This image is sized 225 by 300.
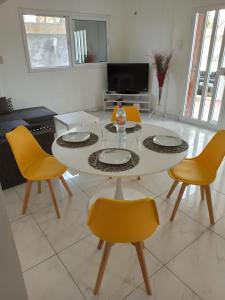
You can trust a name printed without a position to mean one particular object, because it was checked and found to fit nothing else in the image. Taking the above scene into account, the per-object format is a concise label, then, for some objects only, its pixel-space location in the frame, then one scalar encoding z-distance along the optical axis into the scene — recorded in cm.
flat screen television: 491
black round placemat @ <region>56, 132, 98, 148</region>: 173
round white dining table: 139
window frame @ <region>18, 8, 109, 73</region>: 402
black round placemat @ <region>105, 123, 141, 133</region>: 205
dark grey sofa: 228
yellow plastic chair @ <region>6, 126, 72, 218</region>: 192
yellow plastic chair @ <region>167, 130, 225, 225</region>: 182
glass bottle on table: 194
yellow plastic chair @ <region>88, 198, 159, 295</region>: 110
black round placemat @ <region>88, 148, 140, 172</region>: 140
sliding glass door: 365
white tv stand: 511
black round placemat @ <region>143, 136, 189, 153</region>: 164
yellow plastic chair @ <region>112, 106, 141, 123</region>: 266
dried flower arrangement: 437
